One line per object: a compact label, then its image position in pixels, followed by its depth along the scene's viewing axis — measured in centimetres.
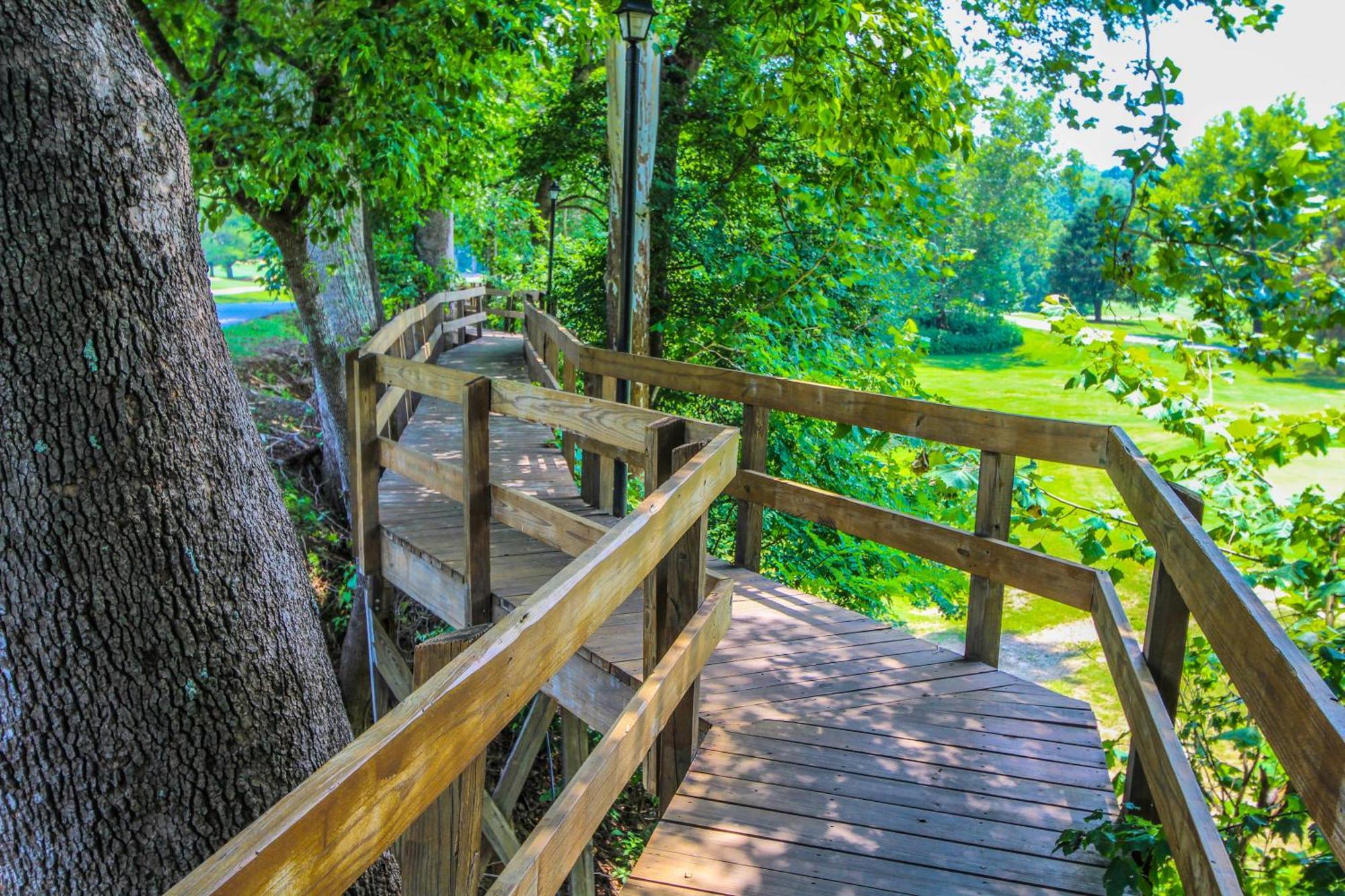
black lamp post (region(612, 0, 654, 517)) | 682
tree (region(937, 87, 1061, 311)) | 5216
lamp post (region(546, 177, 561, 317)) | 1641
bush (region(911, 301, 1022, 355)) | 5459
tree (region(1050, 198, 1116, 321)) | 5247
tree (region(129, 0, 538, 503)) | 714
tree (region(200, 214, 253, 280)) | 6594
